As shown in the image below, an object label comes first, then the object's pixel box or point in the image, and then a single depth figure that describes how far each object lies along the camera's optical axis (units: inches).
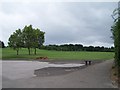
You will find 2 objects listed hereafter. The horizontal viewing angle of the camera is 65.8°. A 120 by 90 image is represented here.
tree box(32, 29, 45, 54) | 1015.0
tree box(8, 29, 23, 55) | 997.1
